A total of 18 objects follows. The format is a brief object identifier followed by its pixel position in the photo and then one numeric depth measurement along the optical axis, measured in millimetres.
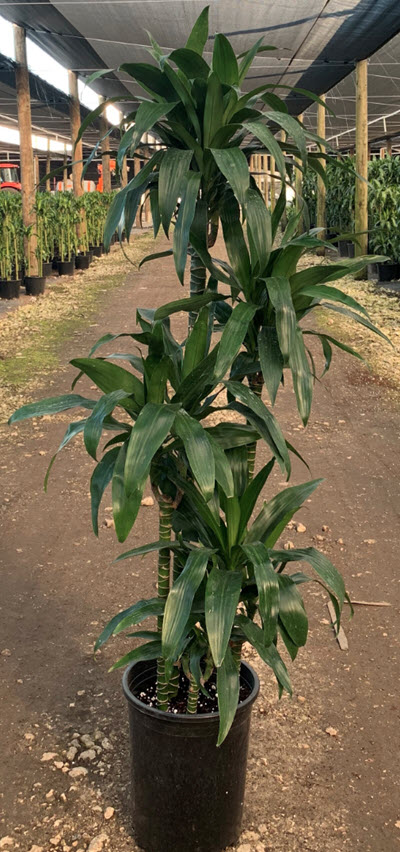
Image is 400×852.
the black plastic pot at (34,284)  9820
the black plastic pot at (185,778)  1793
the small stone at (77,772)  2168
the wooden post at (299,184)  15806
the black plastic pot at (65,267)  11891
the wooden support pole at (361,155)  10312
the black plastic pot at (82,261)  12902
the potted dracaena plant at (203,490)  1545
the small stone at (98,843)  1919
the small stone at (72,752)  2234
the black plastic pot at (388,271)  10586
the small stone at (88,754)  2236
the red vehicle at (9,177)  26078
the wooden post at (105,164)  14878
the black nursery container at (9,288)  9523
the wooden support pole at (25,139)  9570
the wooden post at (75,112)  12672
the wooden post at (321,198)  12937
